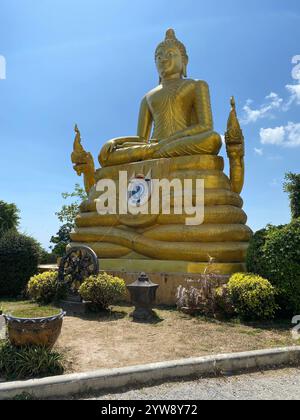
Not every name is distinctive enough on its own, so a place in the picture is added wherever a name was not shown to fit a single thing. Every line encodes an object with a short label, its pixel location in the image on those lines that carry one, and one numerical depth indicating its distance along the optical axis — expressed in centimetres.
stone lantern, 729
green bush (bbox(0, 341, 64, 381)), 418
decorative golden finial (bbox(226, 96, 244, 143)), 1080
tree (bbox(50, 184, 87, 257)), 2441
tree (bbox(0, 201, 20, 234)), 2374
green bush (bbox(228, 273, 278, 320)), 698
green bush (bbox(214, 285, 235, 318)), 735
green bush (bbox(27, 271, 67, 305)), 877
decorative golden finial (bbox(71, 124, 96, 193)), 1339
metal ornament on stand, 832
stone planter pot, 449
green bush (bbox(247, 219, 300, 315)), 705
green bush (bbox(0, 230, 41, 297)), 1103
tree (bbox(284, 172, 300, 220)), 1931
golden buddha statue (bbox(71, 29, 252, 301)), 955
